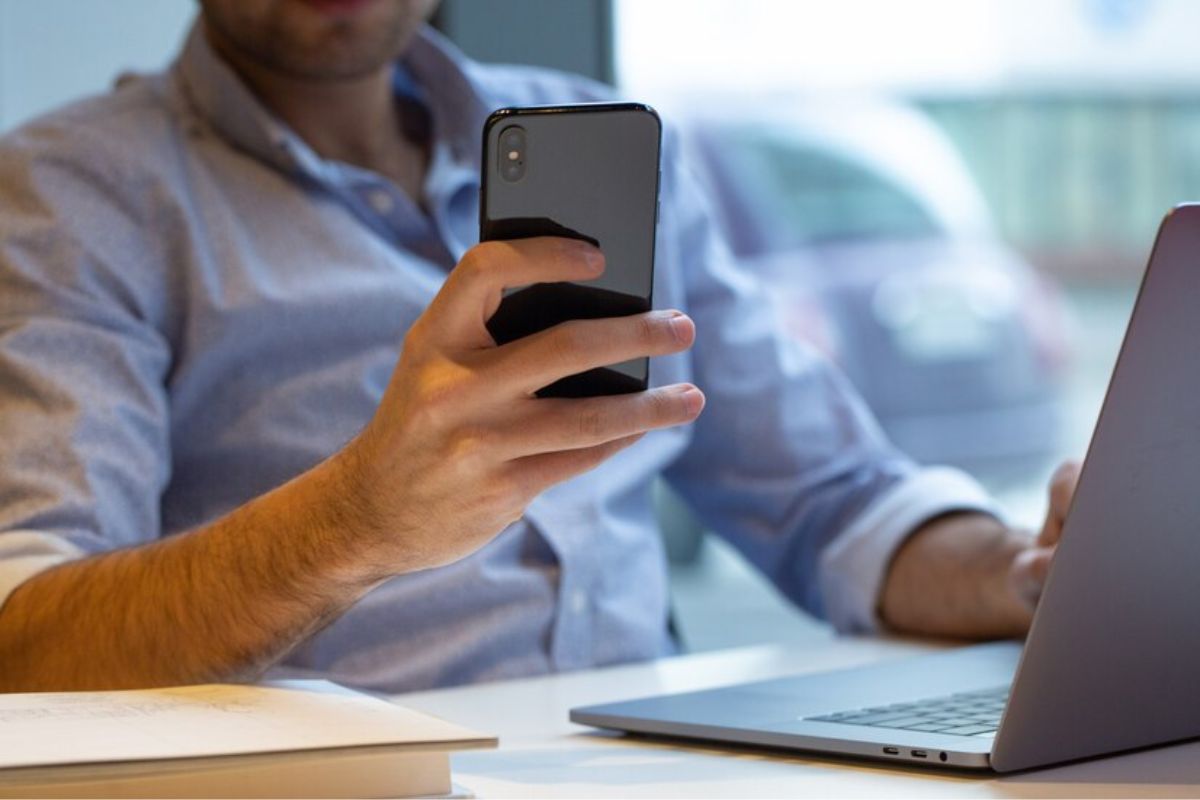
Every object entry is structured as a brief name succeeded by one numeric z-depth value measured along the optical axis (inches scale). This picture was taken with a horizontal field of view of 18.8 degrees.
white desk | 57.4
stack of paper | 54.2
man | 59.2
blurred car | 213.5
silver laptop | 56.0
